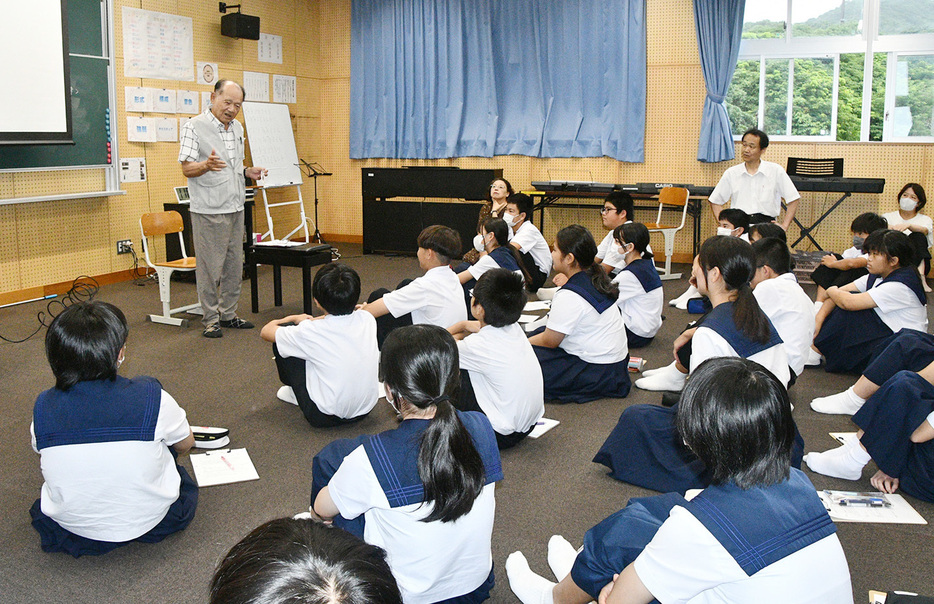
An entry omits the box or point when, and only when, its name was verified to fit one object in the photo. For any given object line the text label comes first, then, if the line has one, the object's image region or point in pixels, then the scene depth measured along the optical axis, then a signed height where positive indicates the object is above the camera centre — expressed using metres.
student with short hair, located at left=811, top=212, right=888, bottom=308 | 4.90 -0.42
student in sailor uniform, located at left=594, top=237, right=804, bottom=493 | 2.75 -0.56
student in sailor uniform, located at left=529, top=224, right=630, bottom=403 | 3.72 -0.66
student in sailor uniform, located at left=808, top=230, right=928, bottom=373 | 3.85 -0.57
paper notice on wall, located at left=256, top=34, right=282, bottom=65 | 8.16 +1.49
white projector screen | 5.15 +0.78
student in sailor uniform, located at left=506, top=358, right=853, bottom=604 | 1.36 -0.56
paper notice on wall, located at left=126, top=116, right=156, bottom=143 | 6.60 +0.53
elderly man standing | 4.88 -0.02
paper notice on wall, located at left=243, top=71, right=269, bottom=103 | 7.95 +1.08
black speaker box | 7.41 +1.55
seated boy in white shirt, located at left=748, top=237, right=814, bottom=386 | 3.56 -0.52
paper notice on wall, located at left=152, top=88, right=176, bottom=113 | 6.82 +0.79
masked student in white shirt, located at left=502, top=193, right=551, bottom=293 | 5.83 -0.34
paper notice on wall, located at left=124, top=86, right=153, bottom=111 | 6.56 +0.78
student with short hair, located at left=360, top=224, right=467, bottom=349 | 3.90 -0.48
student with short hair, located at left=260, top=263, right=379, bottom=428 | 3.20 -0.64
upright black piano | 8.09 -0.11
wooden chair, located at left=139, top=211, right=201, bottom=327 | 5.28 -0.47
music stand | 8.92 +0.26
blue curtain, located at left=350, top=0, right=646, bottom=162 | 7.79 +1.18
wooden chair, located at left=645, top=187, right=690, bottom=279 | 7.05 -0.10
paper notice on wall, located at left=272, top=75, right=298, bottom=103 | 8.42 +1.11
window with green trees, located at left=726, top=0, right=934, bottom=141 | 7.15 +1.14
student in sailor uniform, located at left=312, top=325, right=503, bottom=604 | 1.75 -0.64
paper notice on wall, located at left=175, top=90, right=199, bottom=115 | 7.07 +0.81
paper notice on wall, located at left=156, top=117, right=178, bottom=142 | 6.88 +0.55
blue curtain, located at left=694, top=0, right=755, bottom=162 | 7.36 +1.26
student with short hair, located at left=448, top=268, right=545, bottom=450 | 3.01 -0.63
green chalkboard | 5.75 +0.69
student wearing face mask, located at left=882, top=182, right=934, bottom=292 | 6.15 -0.17
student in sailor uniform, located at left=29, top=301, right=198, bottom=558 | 2.20 -0.67
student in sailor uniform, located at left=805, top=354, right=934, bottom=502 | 2.73 -0.84
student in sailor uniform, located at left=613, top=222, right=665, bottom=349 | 4.70 -0.55
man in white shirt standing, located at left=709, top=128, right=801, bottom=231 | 6.10 +0.04
